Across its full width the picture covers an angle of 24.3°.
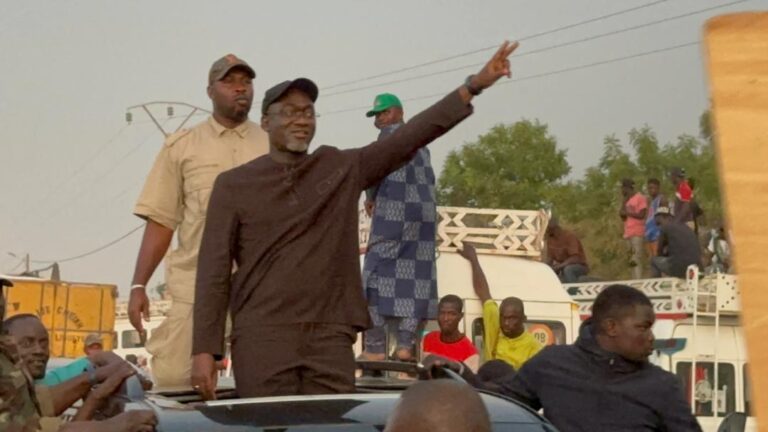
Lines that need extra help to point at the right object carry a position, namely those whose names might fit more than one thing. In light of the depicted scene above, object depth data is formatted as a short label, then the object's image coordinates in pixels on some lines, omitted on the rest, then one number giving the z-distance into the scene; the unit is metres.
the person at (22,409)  4.96
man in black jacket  6.21
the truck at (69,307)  31.70
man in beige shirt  7.00
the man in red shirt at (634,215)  24.23
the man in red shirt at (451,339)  11.41
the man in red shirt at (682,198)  22.59
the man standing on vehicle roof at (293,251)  6.18
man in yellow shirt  11.69
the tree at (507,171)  68.88
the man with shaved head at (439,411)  3.16
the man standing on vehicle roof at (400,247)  10.47
